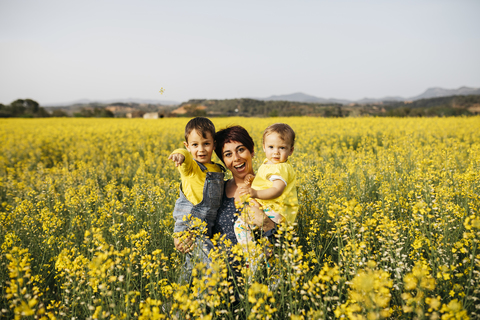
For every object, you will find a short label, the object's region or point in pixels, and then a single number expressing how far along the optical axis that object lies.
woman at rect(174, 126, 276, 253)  2.53
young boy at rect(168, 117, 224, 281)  2.44
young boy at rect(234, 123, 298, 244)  2.24
